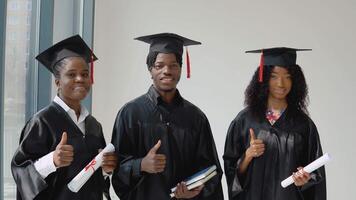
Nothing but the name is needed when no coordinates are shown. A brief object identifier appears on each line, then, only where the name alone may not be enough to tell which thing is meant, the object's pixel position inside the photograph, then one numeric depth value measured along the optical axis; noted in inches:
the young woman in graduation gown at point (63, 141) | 74.1
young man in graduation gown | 86.0
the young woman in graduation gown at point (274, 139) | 92.3
